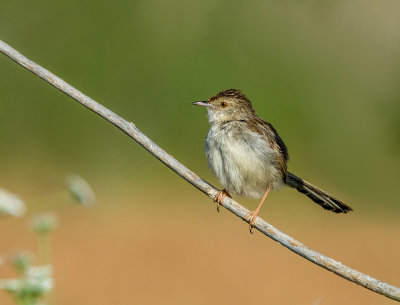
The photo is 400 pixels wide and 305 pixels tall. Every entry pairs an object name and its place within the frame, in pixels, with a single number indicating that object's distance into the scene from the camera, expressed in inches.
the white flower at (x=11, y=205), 210.8
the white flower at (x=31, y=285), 193.2
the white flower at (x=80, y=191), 251.2
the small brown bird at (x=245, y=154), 404.8
